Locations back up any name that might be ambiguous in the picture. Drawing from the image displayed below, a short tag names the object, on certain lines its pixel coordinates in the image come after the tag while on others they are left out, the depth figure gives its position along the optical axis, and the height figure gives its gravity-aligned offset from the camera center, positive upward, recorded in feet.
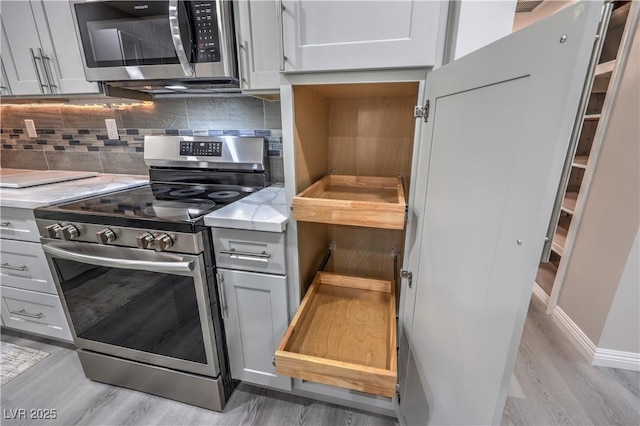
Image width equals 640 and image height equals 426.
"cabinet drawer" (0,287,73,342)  5.28 -3.32
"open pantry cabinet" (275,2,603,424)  1.73 -0.77
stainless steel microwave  3.60 +1.31
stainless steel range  3.76 -2.04
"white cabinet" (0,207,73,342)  4.75 -2.62
